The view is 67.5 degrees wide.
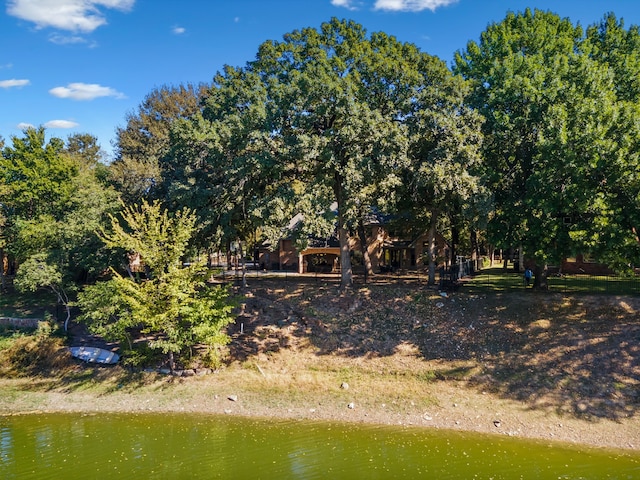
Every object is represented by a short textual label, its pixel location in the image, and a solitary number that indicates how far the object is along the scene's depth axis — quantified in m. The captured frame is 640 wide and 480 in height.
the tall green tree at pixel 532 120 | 24.38
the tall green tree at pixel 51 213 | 28.94
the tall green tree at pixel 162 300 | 22.67
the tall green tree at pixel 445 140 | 25.84
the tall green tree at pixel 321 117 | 25.94
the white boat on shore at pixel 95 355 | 25.08
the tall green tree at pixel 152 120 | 53.62
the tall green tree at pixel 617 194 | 22.08
